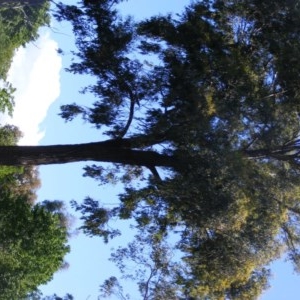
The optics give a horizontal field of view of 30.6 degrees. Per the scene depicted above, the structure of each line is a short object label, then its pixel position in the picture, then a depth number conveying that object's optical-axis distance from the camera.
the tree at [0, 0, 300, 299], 13.80
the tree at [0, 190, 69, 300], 23.59
